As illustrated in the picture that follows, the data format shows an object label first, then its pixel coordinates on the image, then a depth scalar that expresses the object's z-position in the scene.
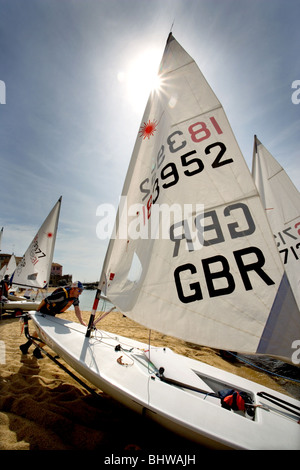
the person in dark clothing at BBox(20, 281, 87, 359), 4.11
